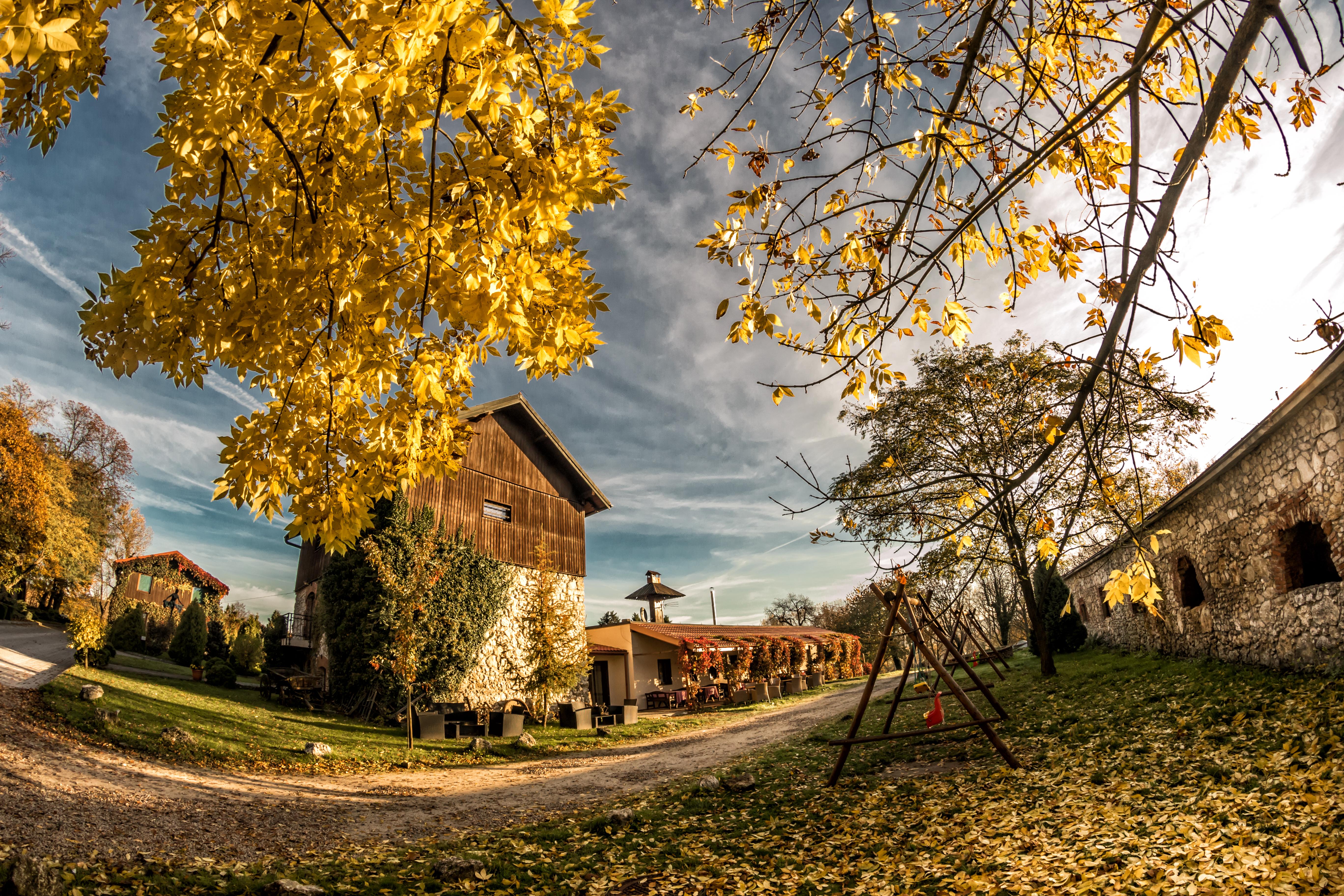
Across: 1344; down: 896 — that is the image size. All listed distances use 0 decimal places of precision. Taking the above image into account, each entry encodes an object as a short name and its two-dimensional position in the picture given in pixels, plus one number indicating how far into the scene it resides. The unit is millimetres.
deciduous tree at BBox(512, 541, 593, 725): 17641
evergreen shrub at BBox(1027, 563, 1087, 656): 20609
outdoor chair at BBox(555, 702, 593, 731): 17281
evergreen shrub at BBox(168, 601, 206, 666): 23625
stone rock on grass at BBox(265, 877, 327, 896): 4293
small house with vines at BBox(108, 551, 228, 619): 32375
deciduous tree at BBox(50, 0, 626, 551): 2074
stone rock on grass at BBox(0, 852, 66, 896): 3834
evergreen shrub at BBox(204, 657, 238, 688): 18781
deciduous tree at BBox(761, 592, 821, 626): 55000
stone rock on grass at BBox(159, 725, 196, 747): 10000
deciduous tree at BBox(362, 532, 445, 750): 13594
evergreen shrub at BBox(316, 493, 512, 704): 15672
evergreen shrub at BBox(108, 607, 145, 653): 23297
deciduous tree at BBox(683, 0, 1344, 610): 2480
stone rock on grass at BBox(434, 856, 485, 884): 4832
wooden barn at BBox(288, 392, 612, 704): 18094
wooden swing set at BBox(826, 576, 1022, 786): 6848
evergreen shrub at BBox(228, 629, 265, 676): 23281
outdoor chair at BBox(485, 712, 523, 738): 14977
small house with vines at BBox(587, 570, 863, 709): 24531
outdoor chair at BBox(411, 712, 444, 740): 14070
